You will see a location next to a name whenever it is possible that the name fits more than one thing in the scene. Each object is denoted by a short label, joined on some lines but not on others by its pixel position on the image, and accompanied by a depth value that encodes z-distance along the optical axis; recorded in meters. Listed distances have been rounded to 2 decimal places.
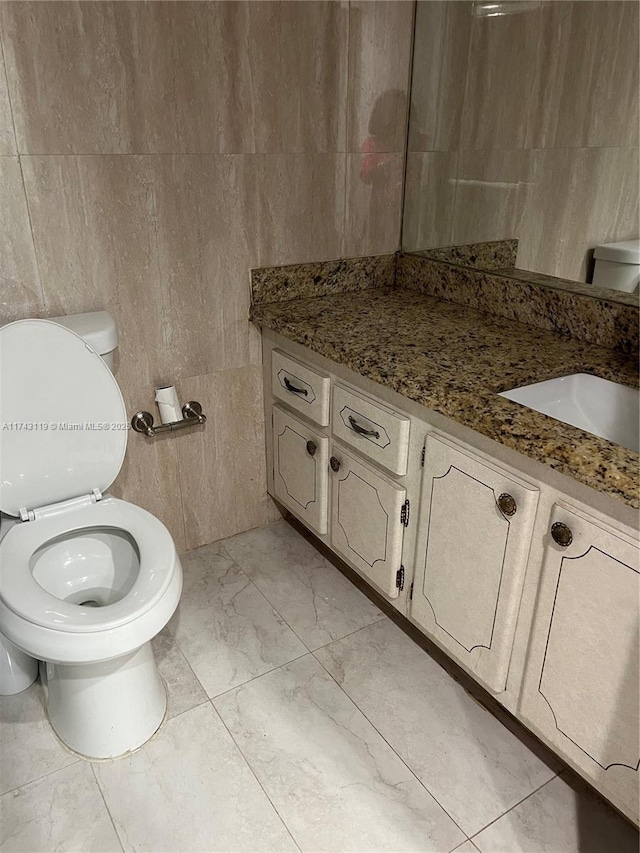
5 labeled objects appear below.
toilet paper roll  1.89
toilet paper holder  1.91
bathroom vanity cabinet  1.15
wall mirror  1.53
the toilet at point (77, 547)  1.31
